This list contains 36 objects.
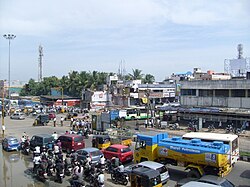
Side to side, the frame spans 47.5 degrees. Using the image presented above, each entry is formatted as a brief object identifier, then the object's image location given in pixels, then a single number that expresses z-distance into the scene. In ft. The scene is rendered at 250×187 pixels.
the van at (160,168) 48.35
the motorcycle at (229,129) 103.82
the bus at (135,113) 140.97
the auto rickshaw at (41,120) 135.31
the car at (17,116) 164.55
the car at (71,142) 75.87
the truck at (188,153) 49.85
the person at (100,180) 46.49
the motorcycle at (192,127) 110.11
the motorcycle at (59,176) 52.70
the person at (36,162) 57.31
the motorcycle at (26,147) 76.79
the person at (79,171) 48.19
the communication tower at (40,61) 423.47
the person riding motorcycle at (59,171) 52.75
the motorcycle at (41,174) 54.34
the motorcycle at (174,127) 116.16
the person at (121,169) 51.28
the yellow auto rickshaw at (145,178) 43.39
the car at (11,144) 80.94
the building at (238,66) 197.98
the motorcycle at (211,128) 108.99
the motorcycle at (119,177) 50.70
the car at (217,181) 39.59
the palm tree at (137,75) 283.79
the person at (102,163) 55.28
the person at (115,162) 55.93
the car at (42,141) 75.72
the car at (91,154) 60.70
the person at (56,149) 66.15
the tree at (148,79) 294.87
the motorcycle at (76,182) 46.32
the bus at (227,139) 54.75
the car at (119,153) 63.32
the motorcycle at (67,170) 56.54
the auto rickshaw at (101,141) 76.23
